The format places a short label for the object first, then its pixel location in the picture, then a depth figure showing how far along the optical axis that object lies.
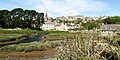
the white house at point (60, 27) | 49.83
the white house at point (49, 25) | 56.19
